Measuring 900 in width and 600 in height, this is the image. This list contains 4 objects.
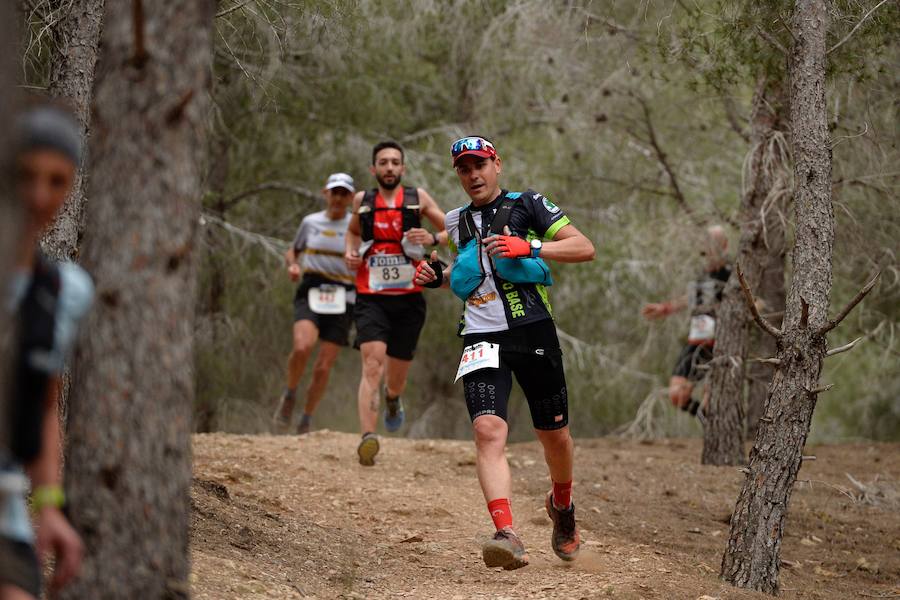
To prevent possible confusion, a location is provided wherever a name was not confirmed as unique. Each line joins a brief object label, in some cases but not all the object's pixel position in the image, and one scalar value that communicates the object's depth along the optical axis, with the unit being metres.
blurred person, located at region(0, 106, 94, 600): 5.42
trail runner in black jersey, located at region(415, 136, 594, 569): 10.62
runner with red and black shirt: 16.47
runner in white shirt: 19.55
